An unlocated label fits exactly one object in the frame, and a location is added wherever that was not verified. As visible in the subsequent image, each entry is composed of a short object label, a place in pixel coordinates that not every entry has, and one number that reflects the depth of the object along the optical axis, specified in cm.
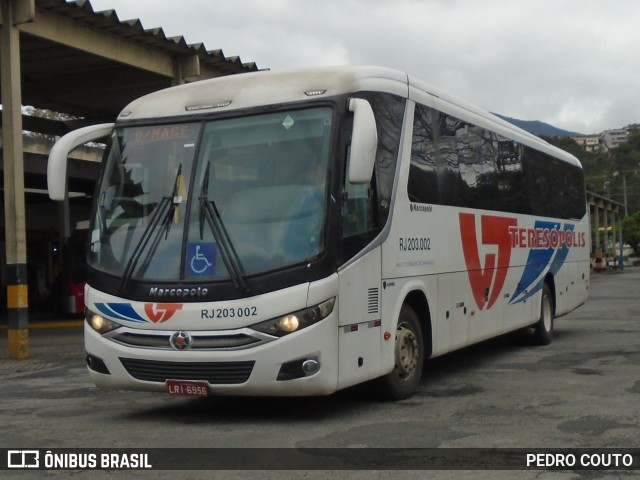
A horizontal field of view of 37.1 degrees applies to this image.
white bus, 802
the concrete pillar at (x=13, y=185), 1521
